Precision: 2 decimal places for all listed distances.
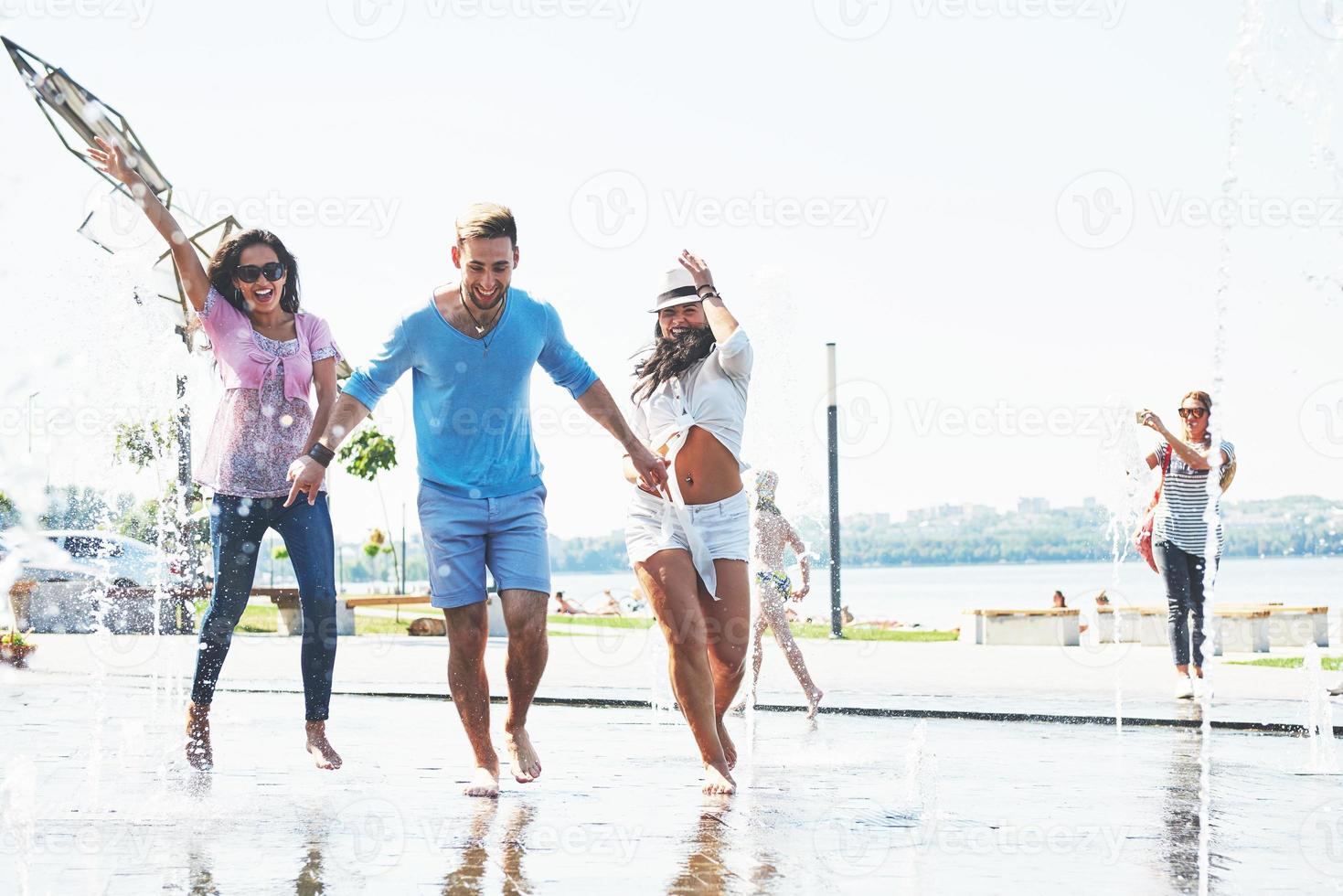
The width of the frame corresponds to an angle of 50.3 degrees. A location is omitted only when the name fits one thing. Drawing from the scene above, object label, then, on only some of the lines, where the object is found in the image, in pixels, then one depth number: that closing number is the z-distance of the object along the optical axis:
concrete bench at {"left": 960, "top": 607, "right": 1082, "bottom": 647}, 19.34
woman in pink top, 5.85
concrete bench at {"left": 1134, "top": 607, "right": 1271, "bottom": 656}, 17.00
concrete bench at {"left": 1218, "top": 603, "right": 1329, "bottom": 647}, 18.16
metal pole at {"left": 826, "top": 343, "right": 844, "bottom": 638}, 20.36
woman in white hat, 5.63
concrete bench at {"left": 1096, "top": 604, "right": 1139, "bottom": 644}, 19.56
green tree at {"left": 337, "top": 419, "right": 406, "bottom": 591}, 35.34
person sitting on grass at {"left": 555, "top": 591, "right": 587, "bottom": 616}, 36.25
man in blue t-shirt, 5.37
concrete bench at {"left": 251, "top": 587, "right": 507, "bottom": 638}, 19.36
